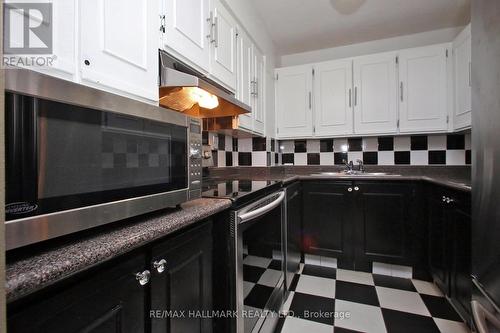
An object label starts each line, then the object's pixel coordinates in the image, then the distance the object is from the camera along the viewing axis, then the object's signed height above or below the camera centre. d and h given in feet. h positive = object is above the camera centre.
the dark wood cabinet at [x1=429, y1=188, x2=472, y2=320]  4.19 -1.65
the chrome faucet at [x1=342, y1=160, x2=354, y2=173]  7.92 -0.08
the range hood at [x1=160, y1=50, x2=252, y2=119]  3.05 +1.14
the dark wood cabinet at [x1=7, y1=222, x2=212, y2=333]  1.24 -0.90
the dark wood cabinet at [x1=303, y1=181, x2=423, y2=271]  6.35 -1.64
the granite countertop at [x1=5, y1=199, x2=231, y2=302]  1.05 -0.50
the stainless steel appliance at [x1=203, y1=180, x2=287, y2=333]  2.90 -1.32
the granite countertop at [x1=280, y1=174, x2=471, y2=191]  4.53 -0.37
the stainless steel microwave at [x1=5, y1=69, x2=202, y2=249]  1.19 +0.05
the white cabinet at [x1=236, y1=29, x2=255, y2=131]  5.64 +2.31
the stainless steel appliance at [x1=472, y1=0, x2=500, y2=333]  1.85 -0.01
